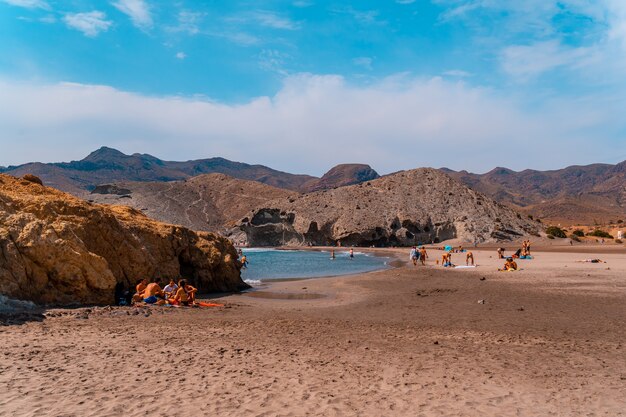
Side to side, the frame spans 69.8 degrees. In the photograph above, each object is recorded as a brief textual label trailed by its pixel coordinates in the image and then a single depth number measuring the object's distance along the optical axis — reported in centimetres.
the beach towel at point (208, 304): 1477
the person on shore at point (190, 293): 1476
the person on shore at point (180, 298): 1448
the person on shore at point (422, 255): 3728
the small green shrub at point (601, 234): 6555
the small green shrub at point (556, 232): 6806
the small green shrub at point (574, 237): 6146
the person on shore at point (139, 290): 1470
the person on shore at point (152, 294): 1448
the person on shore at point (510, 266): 2622
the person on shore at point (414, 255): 3648
